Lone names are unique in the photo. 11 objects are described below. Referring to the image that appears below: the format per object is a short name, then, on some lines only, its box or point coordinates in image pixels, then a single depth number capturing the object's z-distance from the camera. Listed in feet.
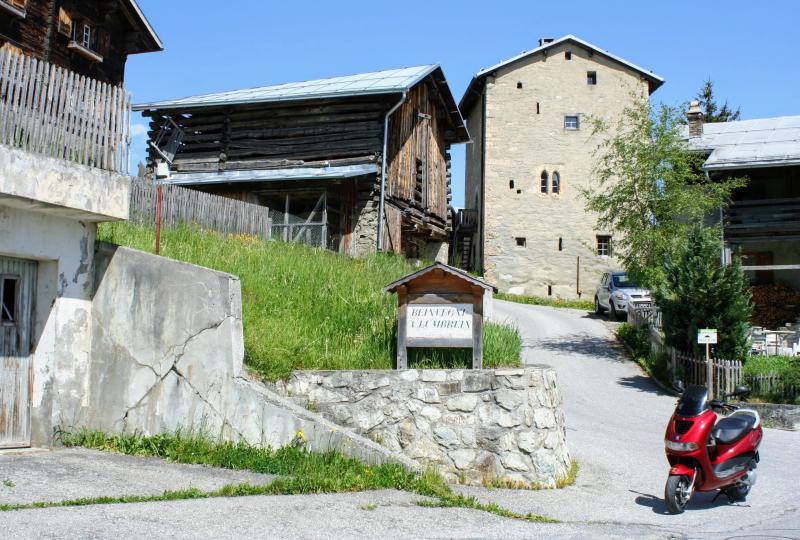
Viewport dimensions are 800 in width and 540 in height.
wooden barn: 73.72
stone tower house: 118.01
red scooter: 27.68
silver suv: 83.05
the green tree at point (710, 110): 155.22
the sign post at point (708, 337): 52.70
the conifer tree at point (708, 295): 56.34
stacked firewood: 85.87
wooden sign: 31.89
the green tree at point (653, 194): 72.08
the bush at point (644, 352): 61.13
